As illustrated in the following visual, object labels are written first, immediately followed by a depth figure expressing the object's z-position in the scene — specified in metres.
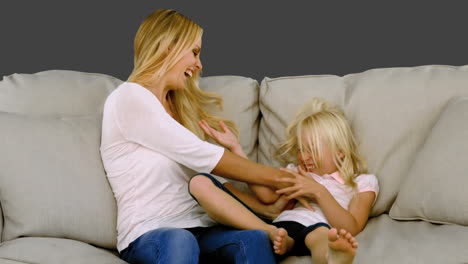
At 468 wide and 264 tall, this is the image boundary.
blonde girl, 3.14
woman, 2.91
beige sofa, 2.99
